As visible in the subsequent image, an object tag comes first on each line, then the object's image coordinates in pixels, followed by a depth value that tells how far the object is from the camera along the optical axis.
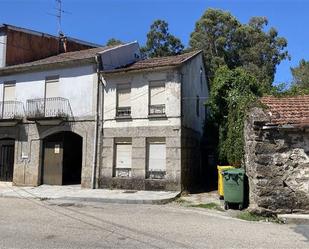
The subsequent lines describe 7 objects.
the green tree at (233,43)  41.15
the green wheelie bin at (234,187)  13.30
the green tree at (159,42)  42.79
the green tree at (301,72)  42.95
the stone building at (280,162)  12.12
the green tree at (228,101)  18.83
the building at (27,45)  25.00
